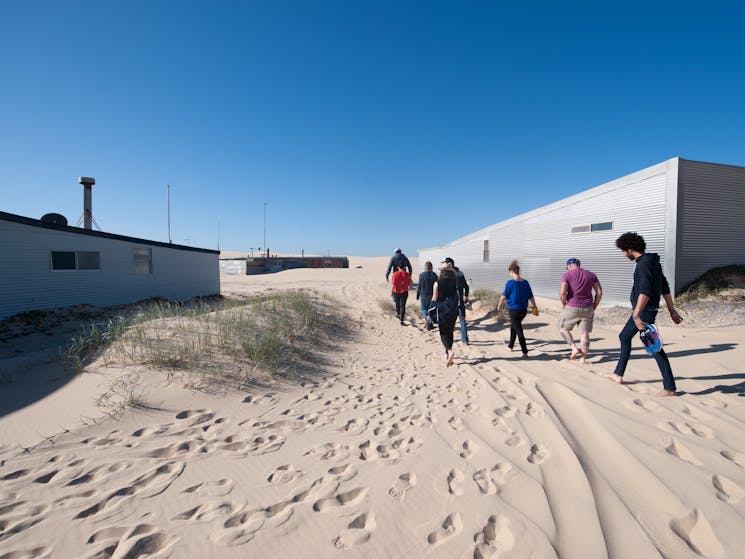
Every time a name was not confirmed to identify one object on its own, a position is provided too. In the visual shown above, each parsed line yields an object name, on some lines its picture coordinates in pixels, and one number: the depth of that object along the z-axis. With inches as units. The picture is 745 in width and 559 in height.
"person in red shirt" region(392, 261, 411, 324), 353.1
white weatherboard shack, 349.7
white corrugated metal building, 370.3
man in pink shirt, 194.2
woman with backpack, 204.7
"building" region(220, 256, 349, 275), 1389.0
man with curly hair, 143.0
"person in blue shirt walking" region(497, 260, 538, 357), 218.2
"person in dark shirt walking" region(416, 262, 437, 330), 319.9
